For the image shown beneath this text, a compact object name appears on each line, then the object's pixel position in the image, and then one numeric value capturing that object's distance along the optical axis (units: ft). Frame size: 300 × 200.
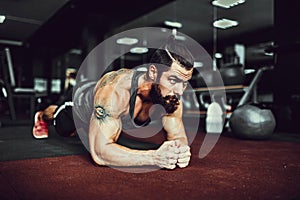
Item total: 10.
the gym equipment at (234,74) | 12.22
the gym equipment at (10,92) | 13.24
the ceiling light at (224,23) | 20.59
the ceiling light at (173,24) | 22.13
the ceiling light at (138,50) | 27.20
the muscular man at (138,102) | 3.84
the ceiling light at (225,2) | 15.20
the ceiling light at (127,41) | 24.25
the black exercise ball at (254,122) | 8.11
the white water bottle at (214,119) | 10.36
